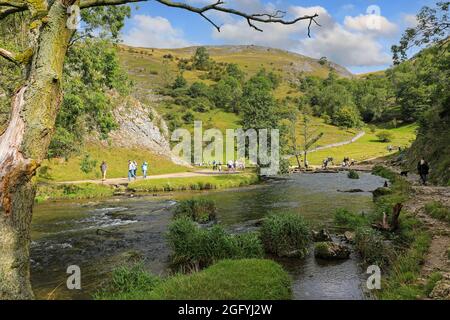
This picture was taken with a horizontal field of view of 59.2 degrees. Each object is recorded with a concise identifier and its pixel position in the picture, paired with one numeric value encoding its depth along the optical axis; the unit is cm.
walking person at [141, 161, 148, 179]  5397
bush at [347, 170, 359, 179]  5794
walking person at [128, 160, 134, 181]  5150
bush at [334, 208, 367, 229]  2332
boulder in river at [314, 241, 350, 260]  1761
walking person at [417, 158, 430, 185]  3772
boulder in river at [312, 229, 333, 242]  2058
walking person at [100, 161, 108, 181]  5104
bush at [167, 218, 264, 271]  1672
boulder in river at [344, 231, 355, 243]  2037
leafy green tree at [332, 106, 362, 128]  14808
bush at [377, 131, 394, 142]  12544
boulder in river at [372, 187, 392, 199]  3472
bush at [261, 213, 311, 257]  1864
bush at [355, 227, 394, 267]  1652
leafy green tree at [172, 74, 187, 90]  16750
